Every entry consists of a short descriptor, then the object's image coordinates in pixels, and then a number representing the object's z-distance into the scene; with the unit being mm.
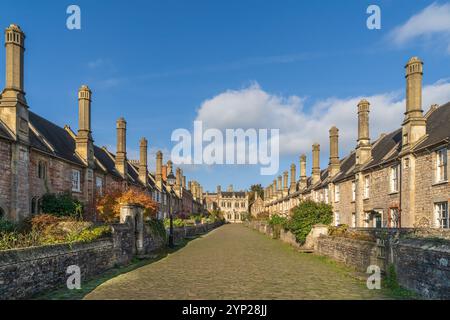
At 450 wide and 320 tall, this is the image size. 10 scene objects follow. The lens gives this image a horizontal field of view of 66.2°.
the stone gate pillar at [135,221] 17781
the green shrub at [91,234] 12695
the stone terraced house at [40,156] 18812
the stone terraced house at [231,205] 143550
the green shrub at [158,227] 21900
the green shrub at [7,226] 13344
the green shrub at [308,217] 24609
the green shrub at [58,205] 22359
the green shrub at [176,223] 33041
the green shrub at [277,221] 33800
